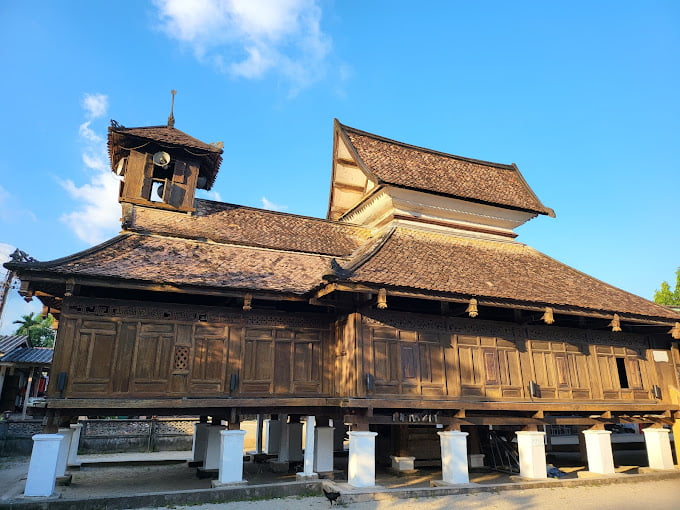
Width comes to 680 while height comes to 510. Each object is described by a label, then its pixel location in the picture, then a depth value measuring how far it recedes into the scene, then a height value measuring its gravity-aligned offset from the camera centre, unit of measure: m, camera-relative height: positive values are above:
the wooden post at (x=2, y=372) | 26.83 +1.76
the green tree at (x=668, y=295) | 37.44 +8.91
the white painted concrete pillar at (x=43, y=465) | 9.64 -1.19
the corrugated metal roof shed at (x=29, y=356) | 25.64 +2.62
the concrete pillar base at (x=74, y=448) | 15.66 -1.38
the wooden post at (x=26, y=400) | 25.09 +0.25
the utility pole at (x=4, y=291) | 29.31 +6.83
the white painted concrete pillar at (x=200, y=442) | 17.19 -1.23
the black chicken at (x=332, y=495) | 9.85 -1.73
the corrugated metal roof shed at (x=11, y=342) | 27.25 +3.66
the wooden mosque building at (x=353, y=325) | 11.20 +2.18
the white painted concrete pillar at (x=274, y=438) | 18.39 -1.12
